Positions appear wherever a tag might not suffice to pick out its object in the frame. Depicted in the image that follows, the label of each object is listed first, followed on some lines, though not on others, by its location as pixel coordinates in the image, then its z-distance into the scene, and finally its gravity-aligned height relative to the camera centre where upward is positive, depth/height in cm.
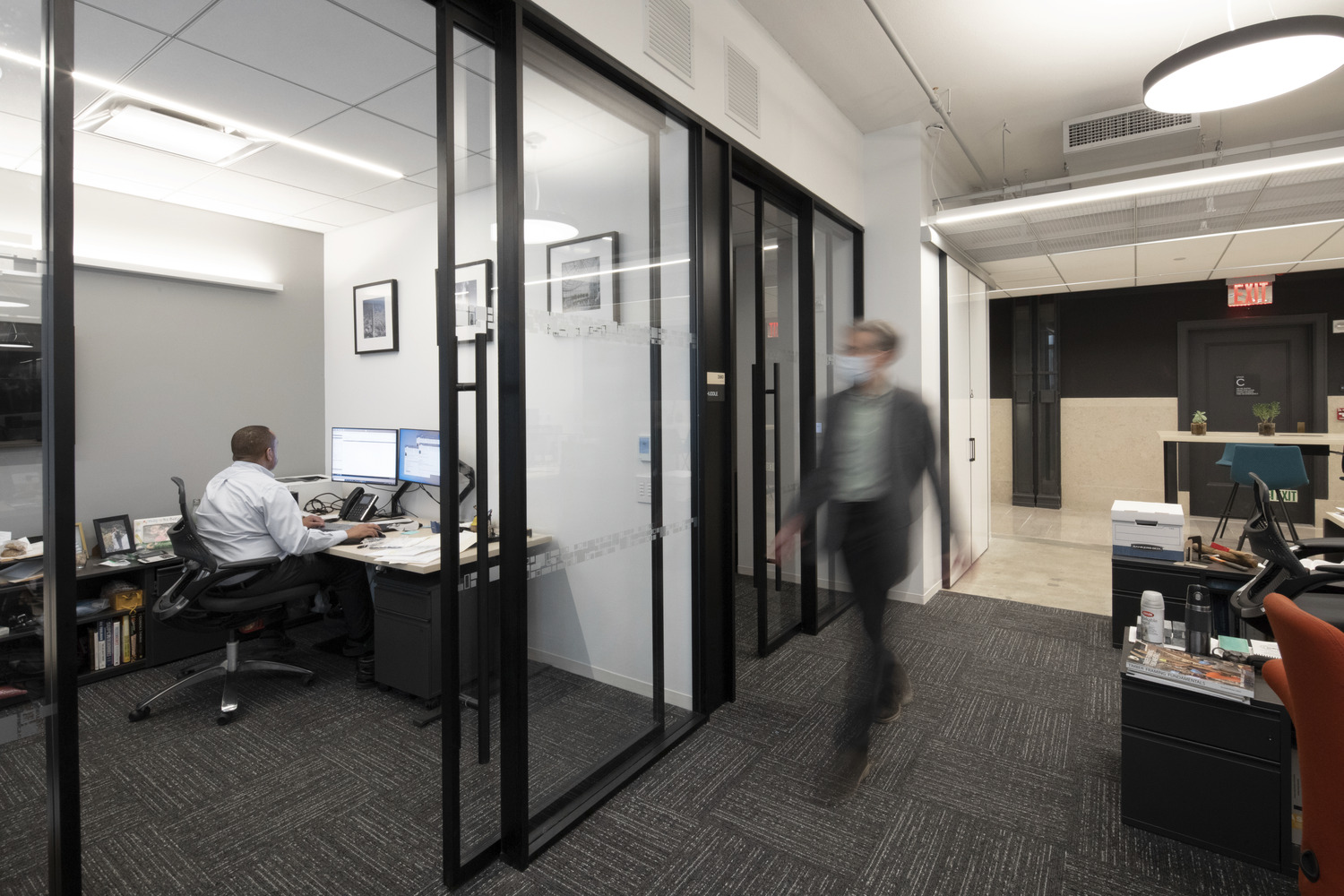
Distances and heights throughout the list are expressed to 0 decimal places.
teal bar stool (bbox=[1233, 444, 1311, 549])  511 -19
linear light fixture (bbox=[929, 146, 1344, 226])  318 +135
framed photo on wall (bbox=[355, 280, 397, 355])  412 +84
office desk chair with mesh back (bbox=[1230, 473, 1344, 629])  213 -45
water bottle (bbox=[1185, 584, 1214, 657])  202 -55
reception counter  548 +0
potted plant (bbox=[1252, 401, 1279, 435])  618 +28
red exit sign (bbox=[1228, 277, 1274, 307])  668 +152
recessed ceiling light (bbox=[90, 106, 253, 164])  280 +142
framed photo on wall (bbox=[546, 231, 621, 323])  198 +53
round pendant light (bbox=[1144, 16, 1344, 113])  196 +122
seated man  285 -32
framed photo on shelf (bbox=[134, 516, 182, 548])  353 -43
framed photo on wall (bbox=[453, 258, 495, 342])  170 +39
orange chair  108 -49
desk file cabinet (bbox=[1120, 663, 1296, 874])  174 -91
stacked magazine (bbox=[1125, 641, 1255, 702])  180 -65
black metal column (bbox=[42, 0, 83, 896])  107 +2
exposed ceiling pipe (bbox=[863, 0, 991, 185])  271 +183
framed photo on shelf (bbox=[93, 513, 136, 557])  340 -43
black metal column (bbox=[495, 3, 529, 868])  177 +2
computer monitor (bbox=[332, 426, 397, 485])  387 -4
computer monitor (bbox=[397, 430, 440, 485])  367 -4
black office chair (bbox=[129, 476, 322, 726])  275 -66
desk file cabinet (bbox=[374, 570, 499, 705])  275 -78
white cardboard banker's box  318 -43
